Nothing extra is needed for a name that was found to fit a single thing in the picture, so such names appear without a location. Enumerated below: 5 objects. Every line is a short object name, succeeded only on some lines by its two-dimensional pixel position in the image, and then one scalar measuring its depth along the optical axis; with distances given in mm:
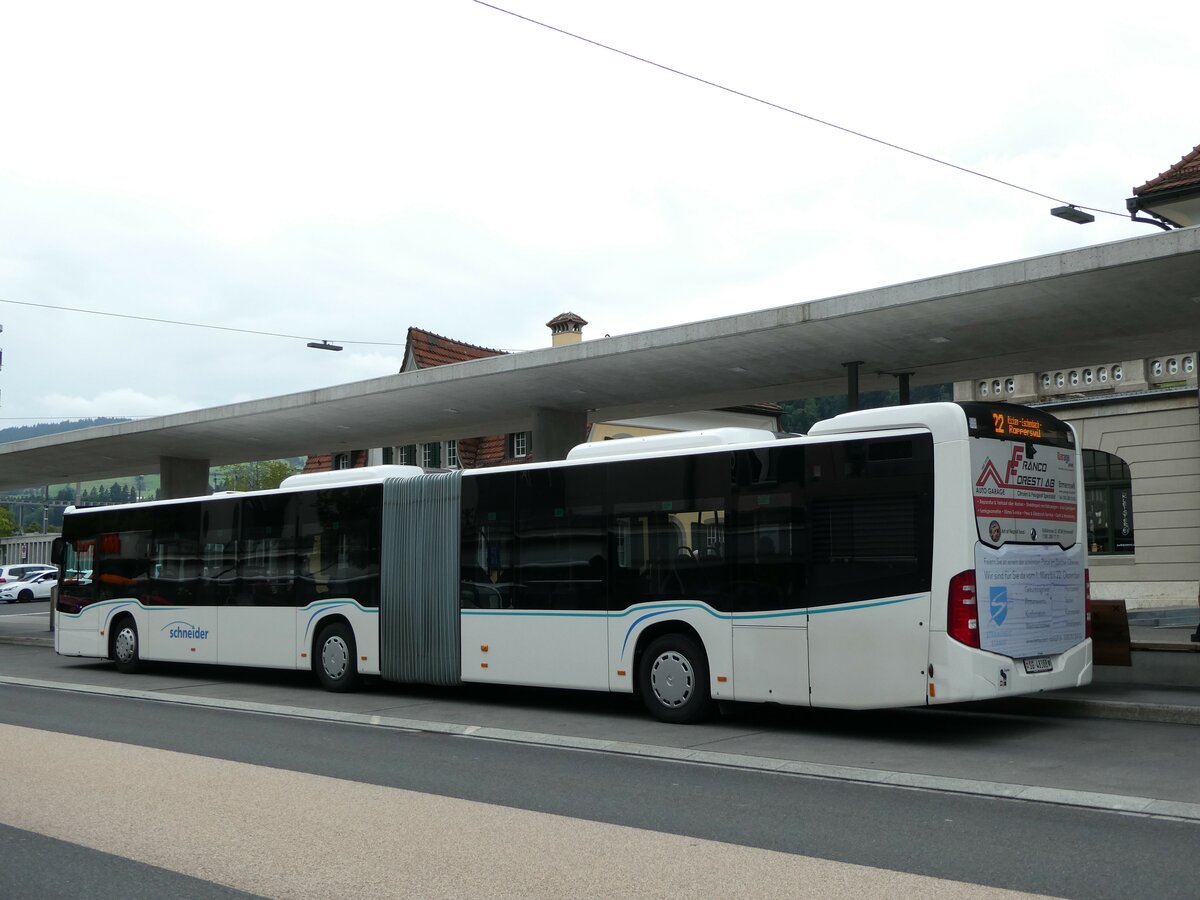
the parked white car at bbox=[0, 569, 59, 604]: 59406
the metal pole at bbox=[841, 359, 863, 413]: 19062
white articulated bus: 11367
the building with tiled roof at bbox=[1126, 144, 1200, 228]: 23484
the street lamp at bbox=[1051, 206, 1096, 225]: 18000
